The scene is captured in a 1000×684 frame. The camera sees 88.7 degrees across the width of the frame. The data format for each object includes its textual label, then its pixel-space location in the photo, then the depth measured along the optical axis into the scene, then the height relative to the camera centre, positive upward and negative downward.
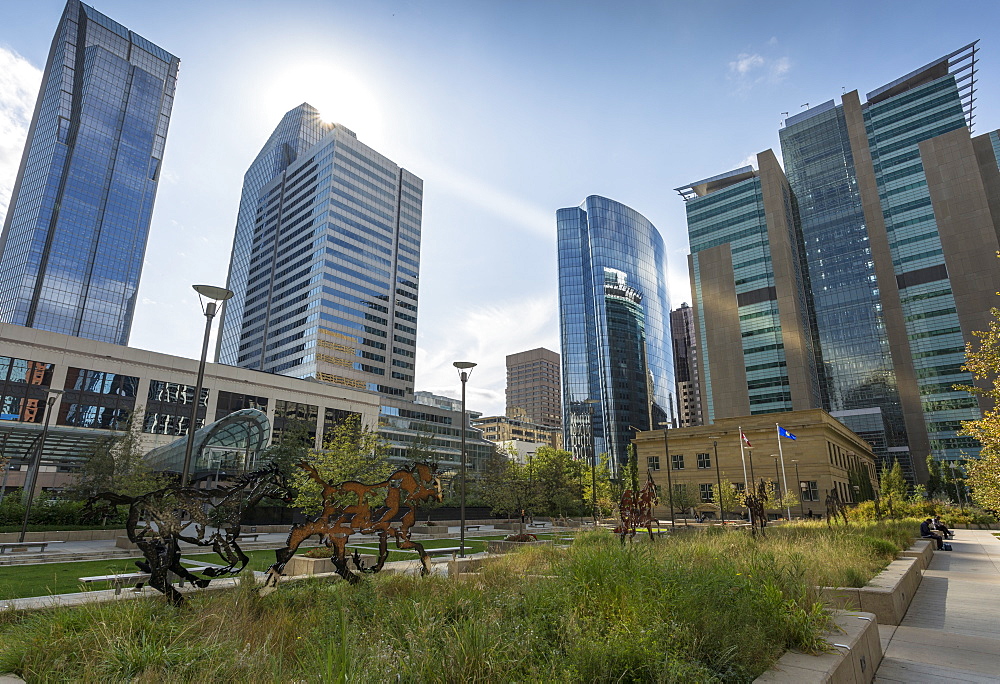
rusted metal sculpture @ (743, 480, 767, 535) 24.74 -1.72
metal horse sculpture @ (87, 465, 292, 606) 7.89 -0.78
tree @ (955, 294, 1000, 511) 16.36 +1.49
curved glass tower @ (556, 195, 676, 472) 149.25 +41.54
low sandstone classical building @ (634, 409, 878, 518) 59.00 +1.53
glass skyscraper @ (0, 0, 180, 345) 134.62 +79.15
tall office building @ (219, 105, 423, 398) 116.88 +47.02
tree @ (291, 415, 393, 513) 27.05 +0.20
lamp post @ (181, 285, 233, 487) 13.32 +4.54
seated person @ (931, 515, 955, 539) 28.41 -3.06
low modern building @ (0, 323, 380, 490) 51.81 +8.61
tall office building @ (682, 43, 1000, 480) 95.19 +42.23
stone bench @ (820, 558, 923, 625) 9.24 -2.32
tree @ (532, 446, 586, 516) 51.01 -2.02
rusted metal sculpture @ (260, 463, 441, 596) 9.56 -1.01
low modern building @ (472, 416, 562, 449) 175.88 +13.82
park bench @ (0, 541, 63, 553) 20.52 -3.08
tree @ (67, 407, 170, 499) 29.11 -0.25
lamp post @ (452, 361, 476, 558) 23.33 +4.58
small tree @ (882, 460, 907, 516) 51.85 -2.07
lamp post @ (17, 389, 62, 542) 23.17 +0.04
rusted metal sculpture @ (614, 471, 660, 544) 18.91 -1.39
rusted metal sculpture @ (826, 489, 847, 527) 28.87 -2.13
